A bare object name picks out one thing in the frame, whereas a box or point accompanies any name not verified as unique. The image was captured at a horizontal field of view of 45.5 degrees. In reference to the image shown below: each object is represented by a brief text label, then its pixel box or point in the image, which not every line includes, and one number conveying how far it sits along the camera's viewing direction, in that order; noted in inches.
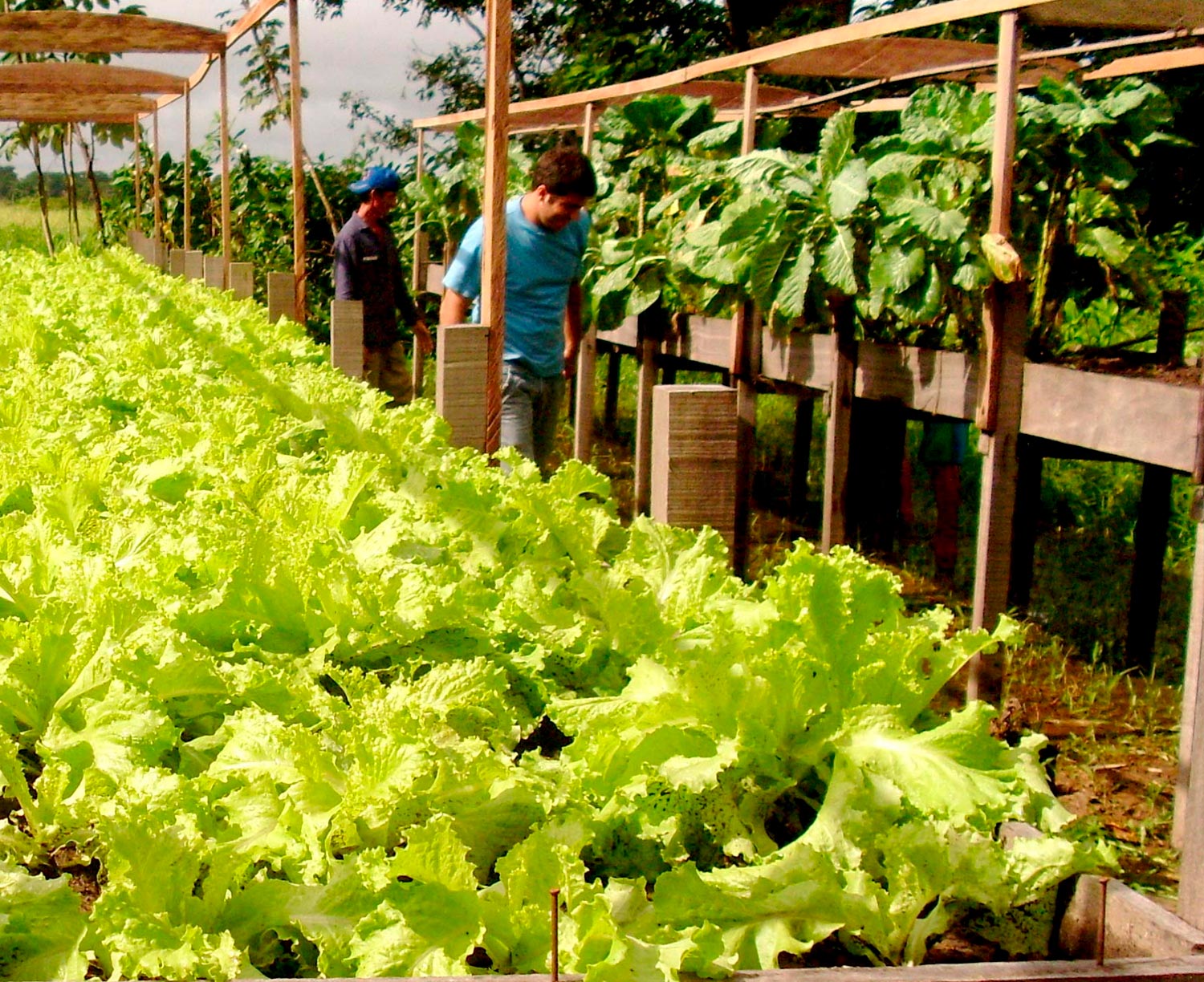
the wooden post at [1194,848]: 71.6
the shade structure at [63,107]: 840.3
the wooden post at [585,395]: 361.4
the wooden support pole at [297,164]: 380.5
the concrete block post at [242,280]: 476.1
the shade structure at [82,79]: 656.4
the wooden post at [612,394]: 550.3
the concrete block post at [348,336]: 283.9
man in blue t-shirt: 253.9
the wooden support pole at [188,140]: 697.6
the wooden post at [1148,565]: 273.1
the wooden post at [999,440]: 198.7
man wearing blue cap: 403.5
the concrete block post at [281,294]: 392.8
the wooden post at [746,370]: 271.4
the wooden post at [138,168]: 905.5
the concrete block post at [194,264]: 624.4
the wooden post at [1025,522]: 300.8
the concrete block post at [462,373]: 175.8
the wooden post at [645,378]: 338.6
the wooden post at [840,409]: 250.2
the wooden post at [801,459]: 408.8
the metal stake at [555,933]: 57.0
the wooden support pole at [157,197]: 779.4
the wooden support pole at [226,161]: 522.6
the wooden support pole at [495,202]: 175.9
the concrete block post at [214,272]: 575.8
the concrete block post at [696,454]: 110.7
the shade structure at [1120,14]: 193.2
